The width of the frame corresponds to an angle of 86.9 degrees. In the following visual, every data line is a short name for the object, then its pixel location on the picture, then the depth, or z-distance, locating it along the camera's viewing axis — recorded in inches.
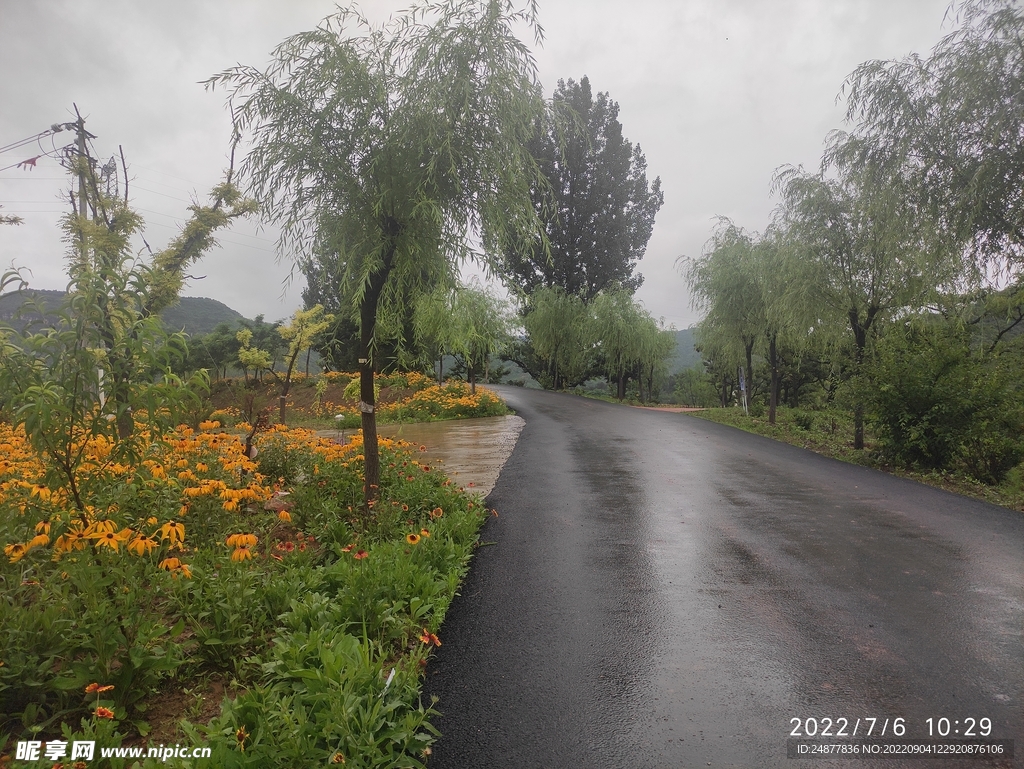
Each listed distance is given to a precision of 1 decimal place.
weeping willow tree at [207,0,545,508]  172.7
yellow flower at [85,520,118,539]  102.4
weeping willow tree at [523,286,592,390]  1172.5
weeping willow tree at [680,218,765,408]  660.1
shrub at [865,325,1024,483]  326.3
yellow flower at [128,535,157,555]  101.7
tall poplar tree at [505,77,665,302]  1309.1
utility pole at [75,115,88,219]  380.8
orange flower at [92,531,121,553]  102.0
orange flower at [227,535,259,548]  123.8
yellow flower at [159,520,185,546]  108.5
